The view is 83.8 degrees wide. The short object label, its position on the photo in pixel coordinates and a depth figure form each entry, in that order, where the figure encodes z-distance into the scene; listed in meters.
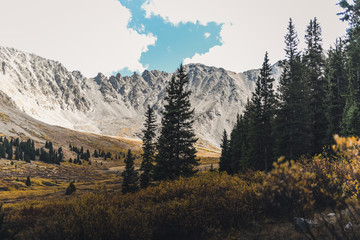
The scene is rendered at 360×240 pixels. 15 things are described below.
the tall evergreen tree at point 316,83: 31.75
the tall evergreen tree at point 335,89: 28.22
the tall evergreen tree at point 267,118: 31.69
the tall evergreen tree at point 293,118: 28.45
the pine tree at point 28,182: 74.62
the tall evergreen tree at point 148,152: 33.03
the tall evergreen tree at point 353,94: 22.84
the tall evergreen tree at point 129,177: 30.17
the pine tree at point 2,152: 106.32
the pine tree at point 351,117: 22.72
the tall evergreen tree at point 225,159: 48.39
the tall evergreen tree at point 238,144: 44.41
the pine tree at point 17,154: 111.62
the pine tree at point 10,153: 109.74
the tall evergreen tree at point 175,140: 21.66
